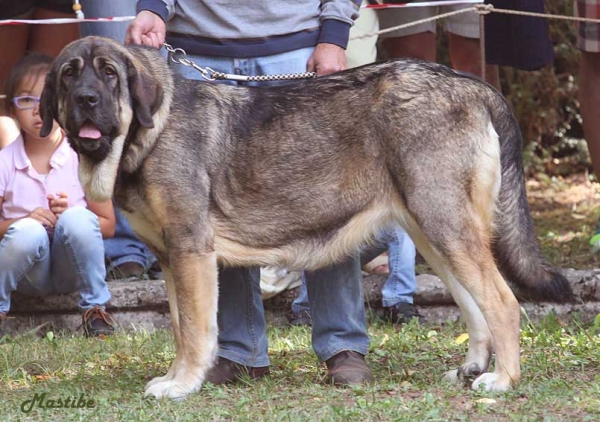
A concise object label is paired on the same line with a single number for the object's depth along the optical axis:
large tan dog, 9.20
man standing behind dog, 9.98
